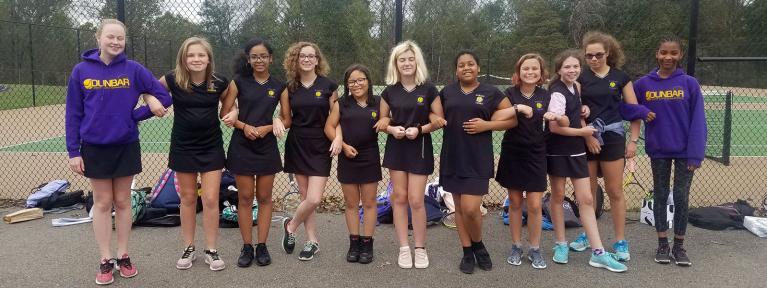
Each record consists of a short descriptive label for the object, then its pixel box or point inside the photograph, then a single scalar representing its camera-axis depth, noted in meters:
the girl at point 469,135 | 3.75
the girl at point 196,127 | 3.76
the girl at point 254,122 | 3.88
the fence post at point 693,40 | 5.30
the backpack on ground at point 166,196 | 5.20
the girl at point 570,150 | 3.87
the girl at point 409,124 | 3.82
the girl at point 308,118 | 3.94
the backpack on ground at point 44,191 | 5.52
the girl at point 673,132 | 4.01
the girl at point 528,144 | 3.82
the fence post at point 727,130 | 7.94
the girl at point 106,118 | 3.56
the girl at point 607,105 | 4.04
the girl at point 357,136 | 3.96
